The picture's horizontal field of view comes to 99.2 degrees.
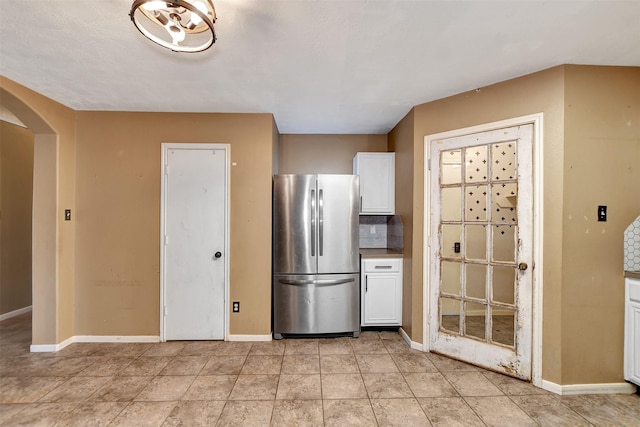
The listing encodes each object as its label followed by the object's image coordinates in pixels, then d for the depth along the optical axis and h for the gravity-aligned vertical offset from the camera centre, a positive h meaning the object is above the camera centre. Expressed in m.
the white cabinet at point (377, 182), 3.44 +0.39
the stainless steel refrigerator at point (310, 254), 2.99 -0.46
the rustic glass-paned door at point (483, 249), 2.21 -0.31
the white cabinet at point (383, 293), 3.13 -0.92
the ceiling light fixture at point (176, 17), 1.27 +1.00
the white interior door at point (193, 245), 2.92 -0.35
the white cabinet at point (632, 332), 1.98 -0.87
